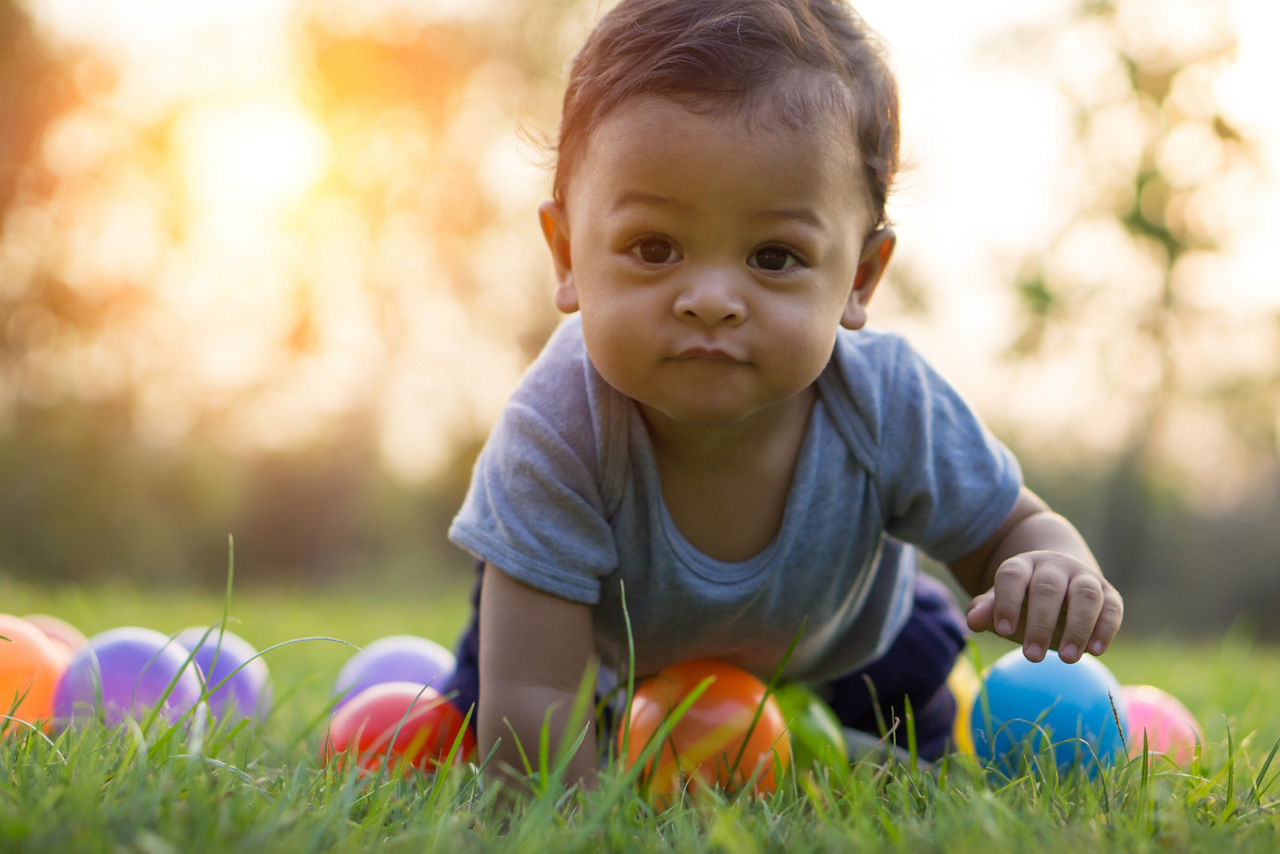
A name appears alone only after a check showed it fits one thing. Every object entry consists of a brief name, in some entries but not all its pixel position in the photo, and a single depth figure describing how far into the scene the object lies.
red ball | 1.98
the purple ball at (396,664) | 2.57
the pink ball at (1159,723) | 2.08
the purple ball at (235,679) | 2.38
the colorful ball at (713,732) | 1.62
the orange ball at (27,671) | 2.02
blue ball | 1.90
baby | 1.56
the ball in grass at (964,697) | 2.23
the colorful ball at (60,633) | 2.61
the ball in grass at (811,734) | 1.78
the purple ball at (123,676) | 2.04
